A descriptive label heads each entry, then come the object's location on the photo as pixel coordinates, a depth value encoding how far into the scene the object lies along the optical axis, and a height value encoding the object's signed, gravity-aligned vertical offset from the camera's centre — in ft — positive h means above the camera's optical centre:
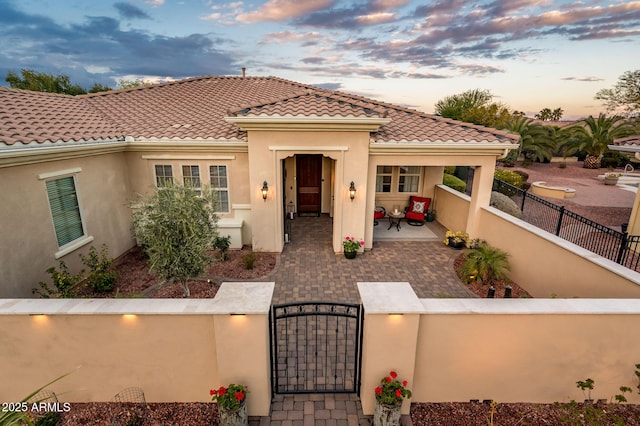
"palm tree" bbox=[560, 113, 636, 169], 92.84 +1.83
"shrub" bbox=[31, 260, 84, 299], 21.30 -11.36
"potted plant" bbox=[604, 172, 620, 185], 74.18 -9.57
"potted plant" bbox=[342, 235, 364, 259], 31.50 -11.88
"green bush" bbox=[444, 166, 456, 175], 79.66 -8.42
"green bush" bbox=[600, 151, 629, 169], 98.53 -6.26
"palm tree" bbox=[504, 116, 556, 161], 96.22 +1.43
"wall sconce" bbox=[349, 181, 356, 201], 31.30 -5.60
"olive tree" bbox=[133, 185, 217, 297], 19.49 -6.50
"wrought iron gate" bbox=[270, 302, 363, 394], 14.92 -13.25
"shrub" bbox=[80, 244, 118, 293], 24.62 -12.05
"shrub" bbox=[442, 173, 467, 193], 57.31 -8.84
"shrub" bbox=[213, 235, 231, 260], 30.73 -11.64
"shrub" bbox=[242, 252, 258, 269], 29.14 -12.56
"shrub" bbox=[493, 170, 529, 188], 64.69 -8.51
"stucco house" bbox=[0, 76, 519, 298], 23.88 -1.74
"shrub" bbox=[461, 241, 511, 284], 26.35 -11.66
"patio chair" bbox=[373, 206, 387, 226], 41.82 -10.90
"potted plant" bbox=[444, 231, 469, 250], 34.47 -11.99
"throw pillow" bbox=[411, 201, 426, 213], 42.52 -9.94
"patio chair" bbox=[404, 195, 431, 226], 41.68 -10.69
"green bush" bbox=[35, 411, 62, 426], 12.60 -12.67
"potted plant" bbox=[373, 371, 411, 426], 12.39 -11.30
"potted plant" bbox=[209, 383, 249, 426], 12.15 -11.32
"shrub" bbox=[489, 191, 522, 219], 44.27 -10.01
